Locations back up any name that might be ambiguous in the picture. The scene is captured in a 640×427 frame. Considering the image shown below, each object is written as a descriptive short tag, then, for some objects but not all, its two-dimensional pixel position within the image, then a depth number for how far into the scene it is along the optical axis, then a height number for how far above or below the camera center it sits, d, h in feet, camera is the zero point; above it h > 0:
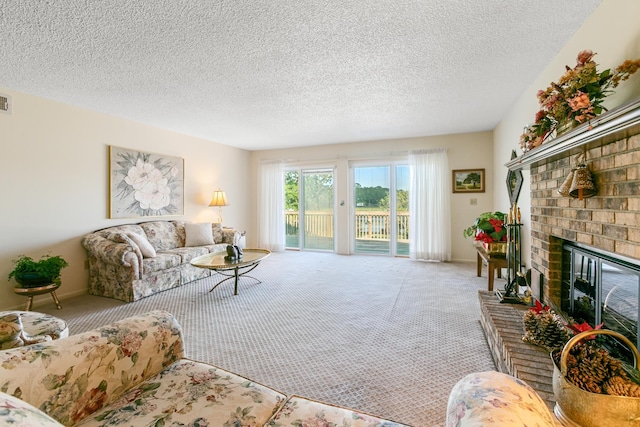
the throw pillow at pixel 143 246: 11.68 -1.36
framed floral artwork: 12.85 +1.41
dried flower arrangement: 4.64 +2.09
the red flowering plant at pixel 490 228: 11.19 -0.70
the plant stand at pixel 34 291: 9.08 -2.49
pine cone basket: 2.99 -2.01
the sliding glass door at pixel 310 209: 20.29 +0.21
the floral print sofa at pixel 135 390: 3.05 -2.22
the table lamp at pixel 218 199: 17.17 +0.80
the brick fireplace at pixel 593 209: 4.09 +0.02
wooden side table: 10.89 -2.02
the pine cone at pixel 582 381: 3.31 -2.01
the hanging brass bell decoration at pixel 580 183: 4.80 +0.47
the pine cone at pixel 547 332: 5.20 -2.25
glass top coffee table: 10.66 -1.93
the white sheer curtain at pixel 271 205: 20.80 +0.51
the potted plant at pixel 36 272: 9.20 -1.91
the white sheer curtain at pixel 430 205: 16.87 +0.38
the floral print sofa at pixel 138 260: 10.62 -1.89
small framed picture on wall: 16.43 +1.77
